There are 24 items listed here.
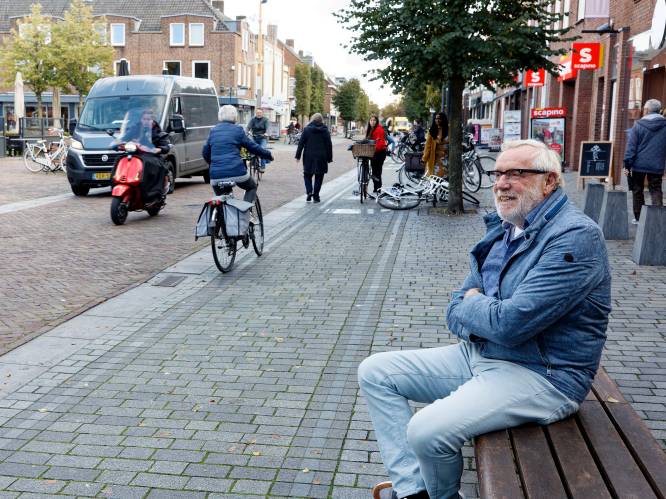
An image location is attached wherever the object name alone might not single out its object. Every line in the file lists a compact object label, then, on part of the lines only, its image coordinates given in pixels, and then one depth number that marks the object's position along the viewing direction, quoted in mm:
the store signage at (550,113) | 23344
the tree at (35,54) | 45344
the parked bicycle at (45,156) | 23250
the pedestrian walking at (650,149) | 11484
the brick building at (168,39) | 62750
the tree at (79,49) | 45312
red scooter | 12266
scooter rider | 12625
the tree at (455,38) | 12641
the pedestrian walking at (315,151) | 15781
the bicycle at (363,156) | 16000
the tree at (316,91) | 98250
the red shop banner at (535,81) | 27750
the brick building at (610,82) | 18266
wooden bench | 2402
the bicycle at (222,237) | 8461
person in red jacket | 16812
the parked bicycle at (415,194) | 15000
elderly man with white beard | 2854
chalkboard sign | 15836
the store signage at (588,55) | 21062
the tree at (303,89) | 92375
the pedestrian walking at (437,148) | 15836
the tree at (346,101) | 119375
